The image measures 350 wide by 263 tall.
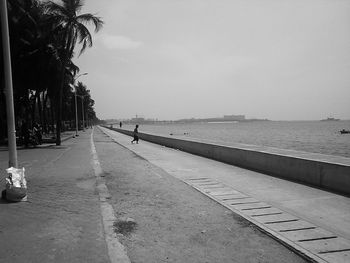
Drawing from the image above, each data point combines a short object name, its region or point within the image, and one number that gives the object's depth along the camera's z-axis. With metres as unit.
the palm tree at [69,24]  26.89
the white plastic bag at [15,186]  7.80
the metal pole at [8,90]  8.23
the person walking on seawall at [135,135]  31.54
